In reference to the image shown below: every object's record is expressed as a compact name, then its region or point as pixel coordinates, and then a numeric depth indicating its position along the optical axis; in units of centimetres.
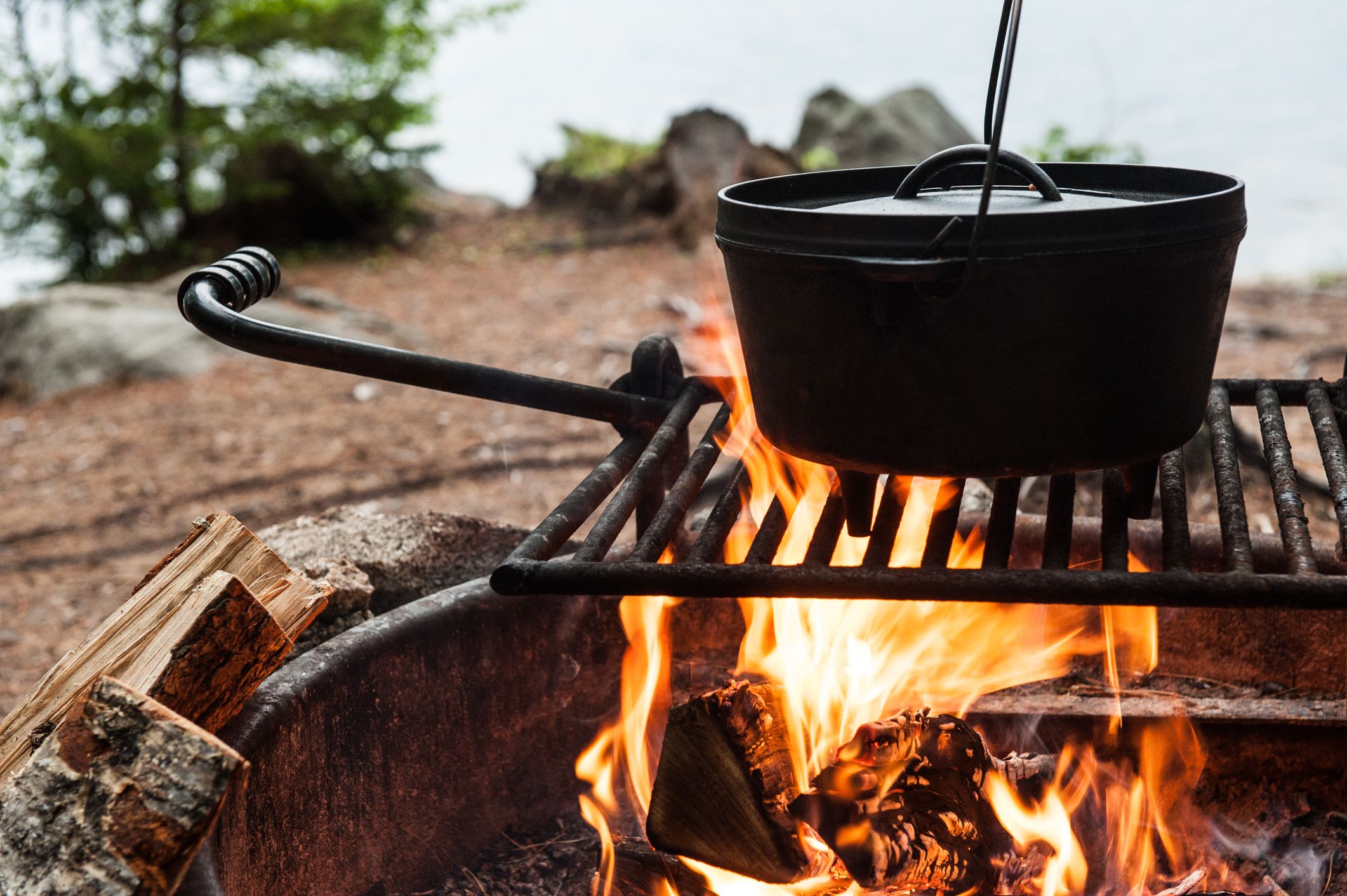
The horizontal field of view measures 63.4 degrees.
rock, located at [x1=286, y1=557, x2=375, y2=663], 196
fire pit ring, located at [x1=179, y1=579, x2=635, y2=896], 150
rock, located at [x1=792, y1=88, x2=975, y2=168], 846
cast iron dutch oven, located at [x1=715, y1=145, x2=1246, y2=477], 117
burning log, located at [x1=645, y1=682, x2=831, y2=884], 149
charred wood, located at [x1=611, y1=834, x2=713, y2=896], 158
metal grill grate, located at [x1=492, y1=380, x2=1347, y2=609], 121
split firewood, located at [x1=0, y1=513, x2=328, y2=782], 130
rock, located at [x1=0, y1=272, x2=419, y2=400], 570
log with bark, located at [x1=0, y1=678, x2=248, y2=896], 109
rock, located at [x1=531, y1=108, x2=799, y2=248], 757
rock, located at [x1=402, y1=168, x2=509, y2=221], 907
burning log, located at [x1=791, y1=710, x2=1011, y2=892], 151
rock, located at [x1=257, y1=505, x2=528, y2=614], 215
